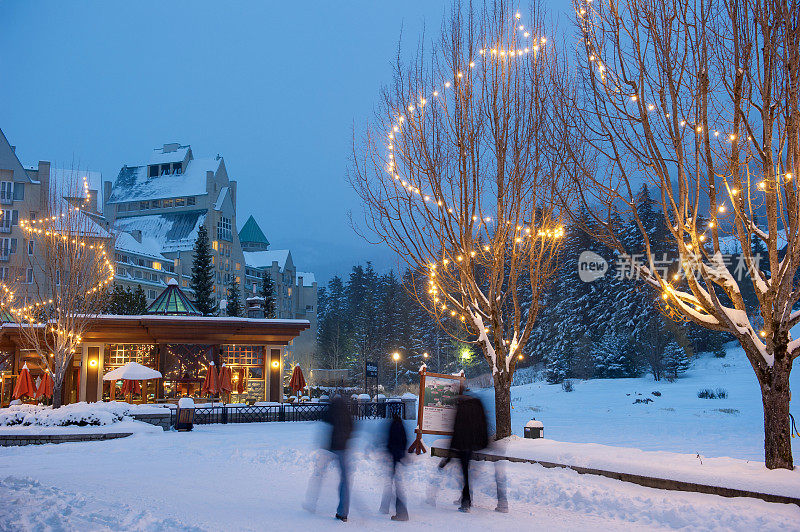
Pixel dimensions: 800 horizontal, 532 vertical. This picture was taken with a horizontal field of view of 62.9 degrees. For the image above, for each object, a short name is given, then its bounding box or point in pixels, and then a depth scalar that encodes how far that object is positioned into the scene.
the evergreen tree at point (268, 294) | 50.06
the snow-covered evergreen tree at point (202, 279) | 52.44
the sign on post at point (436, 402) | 14.14
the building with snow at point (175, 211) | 74.44
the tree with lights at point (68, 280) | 23.70
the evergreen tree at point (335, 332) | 67.04
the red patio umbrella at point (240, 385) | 30.31
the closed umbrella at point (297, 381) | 28.67
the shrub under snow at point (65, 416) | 20.04
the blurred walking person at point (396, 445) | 8.51
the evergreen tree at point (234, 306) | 54.25
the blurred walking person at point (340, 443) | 8.11
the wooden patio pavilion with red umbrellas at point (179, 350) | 29.28
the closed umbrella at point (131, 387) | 25.70
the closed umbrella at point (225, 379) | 27.06
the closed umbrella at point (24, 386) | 25.98
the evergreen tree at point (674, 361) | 43.84
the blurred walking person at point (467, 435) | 8.77
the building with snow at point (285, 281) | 91.38
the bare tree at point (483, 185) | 14.34
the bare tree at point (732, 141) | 9.56
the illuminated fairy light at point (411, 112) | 14.13
